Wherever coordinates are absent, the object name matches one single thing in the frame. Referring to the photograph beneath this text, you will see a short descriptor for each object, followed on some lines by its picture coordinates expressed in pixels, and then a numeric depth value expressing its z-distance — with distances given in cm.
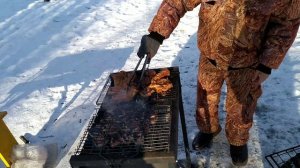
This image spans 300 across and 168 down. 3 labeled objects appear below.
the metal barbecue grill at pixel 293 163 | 310
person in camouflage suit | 282
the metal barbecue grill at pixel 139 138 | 238
